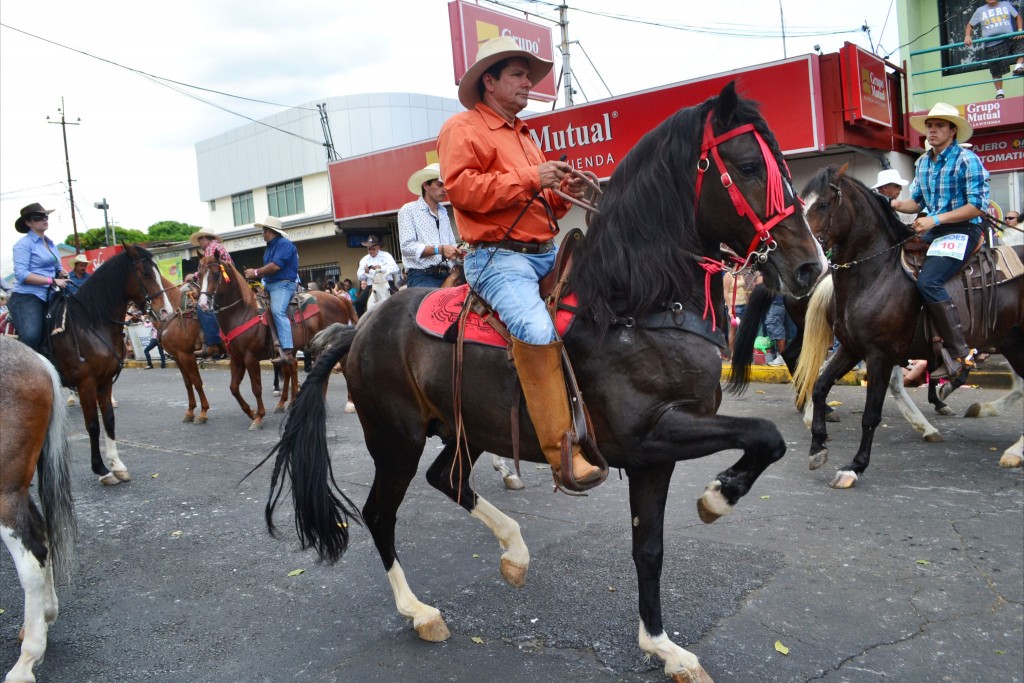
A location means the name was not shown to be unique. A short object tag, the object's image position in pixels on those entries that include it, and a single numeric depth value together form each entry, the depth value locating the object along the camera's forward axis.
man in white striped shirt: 6.21
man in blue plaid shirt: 5.88
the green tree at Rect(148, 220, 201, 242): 65.62
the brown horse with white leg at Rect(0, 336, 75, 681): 3.45
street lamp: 45.31
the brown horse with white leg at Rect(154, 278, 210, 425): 10.35
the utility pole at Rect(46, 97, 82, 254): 40.71
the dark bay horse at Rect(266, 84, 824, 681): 2.93
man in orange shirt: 3.10
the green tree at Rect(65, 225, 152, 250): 61.53
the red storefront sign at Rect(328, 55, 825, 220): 12.71
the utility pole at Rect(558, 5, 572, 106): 20.05
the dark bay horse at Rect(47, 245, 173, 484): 7.13
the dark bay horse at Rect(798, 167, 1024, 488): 6.04
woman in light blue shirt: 7.16
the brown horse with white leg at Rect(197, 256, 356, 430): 9.66
